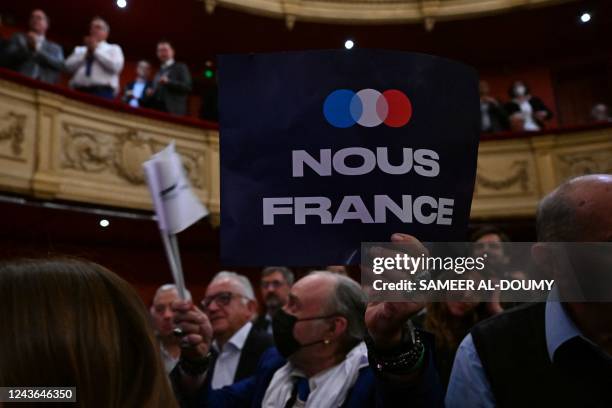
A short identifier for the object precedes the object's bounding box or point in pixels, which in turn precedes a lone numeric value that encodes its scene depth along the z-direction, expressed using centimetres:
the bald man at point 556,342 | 134
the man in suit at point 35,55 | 627
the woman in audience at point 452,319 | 251
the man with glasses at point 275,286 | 446
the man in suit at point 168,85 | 751
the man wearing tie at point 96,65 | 669
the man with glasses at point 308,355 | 192
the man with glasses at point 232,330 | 343
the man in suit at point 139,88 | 766
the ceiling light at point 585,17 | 977
